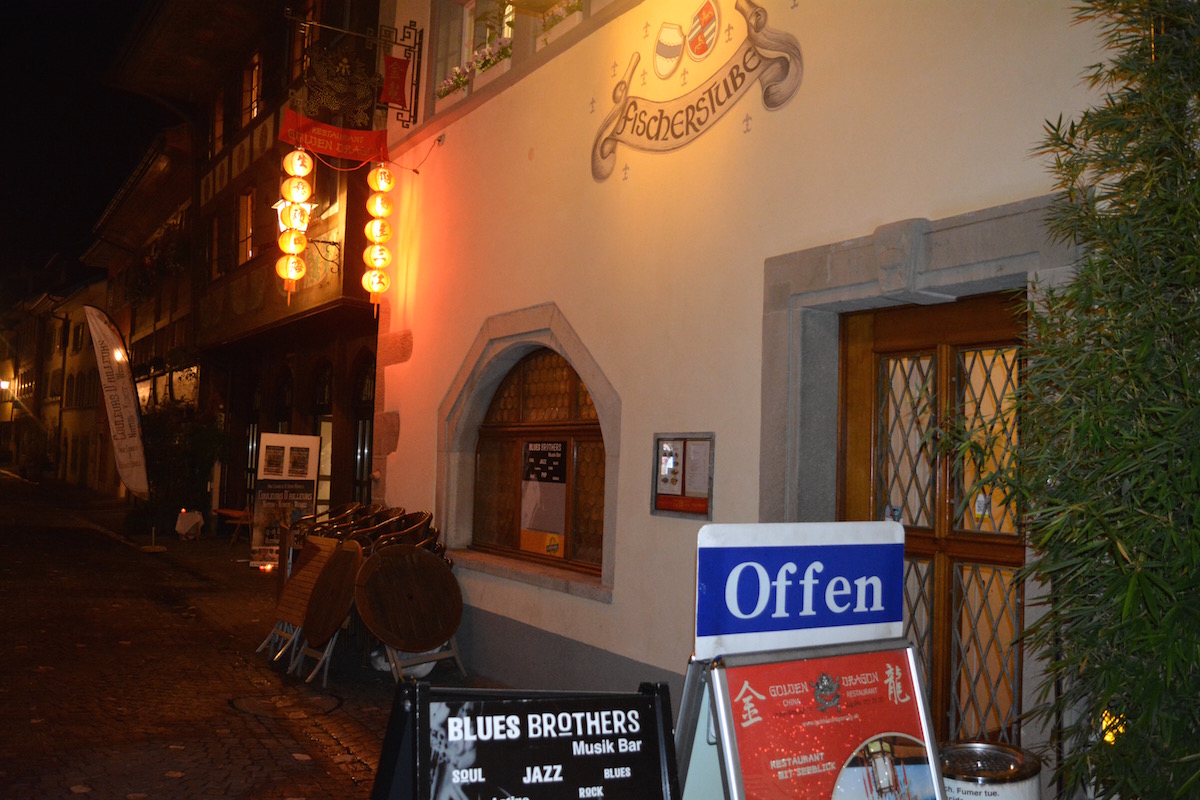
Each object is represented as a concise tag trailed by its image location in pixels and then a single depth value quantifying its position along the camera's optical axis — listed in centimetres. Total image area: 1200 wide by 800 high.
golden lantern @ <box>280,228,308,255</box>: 1267
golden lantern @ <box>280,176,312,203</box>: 1251
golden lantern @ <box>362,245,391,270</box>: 1062
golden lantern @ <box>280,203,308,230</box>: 1262
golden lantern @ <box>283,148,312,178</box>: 1228
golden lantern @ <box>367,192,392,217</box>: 1060
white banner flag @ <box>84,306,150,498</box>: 1511
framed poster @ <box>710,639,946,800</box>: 301
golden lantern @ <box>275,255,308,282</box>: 1278
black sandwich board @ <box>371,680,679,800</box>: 288
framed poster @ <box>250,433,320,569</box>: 1385
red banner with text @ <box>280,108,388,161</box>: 1062
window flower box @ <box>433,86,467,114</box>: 950
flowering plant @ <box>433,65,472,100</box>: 943
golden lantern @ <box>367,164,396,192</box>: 1057
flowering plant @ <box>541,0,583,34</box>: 788
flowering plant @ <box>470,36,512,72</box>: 885
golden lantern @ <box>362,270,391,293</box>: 1061
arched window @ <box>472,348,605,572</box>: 786
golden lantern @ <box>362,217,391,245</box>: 1060
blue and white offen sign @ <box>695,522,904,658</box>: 312
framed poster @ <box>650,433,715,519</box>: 612
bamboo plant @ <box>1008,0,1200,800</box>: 263
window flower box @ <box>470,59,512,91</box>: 881
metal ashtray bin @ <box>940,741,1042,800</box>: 324
